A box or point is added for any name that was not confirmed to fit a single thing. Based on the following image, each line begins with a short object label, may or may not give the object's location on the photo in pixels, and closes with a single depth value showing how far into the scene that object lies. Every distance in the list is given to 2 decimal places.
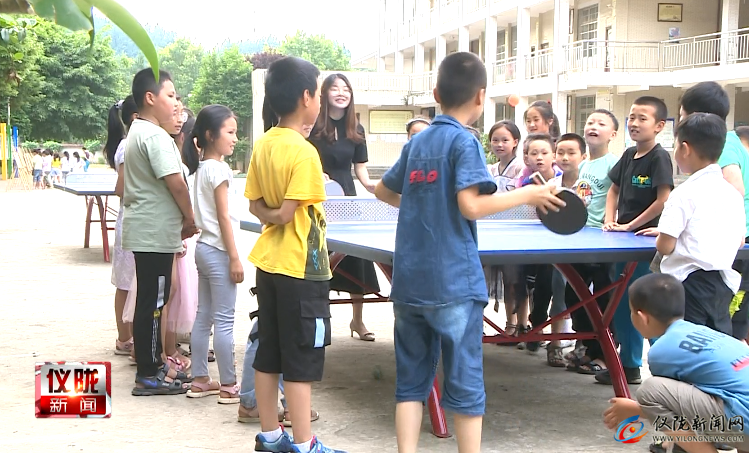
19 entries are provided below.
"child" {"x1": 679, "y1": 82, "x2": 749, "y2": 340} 4.18
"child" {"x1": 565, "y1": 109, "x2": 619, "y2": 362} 5.09
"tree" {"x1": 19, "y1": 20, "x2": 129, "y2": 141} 47.59
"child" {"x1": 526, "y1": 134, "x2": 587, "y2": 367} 5.34
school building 25.45
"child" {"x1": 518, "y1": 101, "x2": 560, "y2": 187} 5.96
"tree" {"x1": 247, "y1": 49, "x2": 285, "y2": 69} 67.94
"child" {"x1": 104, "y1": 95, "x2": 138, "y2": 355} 5.34
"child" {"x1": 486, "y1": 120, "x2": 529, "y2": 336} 5.57
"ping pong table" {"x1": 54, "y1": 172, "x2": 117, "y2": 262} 9.74
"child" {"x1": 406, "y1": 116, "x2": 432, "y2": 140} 6.55
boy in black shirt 4.46
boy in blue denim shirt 2.97
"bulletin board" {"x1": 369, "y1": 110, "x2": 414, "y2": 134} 43.56
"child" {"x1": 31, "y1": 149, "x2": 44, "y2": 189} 30.16
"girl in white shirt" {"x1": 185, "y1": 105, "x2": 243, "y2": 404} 4.19
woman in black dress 5.40
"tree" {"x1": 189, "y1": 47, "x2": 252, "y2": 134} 61.06
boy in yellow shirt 3.28
